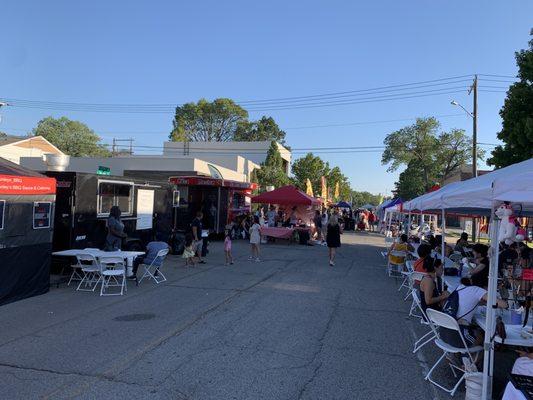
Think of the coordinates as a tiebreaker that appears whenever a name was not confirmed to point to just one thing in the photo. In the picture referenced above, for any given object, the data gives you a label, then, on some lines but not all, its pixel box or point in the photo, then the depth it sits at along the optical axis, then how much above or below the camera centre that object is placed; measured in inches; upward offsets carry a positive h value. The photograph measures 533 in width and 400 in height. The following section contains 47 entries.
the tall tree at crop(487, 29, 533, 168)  583.5 +146.7
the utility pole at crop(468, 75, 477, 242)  1077.8 +230.4
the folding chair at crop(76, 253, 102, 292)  365.5 -58.0
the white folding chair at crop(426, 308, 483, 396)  184.4 -51.9
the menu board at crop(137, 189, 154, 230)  528.5 +0.9
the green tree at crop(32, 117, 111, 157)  2674.7 +422.2
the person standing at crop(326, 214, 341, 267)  562.6 -22.3
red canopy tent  894.4 +35.7
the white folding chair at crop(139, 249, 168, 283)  407.6 -60.8
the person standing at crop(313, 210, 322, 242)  906.1 -12.6
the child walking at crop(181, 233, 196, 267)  517.4 -45.4
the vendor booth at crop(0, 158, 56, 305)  319.3 -20.5
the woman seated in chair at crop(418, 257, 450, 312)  231.5 -36.9
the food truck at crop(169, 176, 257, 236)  815.1 +26.1
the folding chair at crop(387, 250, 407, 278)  485.2 -53.5
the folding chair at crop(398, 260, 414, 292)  417.4 -58.1
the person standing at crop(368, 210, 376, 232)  1640.1 -6.8
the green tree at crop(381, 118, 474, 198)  2256.4 +348.3
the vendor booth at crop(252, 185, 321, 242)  832.9 +29.2
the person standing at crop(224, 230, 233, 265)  536.9 -44.7
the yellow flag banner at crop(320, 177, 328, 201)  1551.3 +96.1
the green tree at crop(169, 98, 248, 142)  2822.3 +585.7
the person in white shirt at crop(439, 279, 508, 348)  203.9 -42.4
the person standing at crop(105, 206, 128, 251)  420.8 -21.8
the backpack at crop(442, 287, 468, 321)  212.8 -39.0
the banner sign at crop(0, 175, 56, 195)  316.3 +14.3
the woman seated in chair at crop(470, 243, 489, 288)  274.0 -28.5
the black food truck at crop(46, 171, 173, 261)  416.8 -1.0
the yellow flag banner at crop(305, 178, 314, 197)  1317.8 +83.0
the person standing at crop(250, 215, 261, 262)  581.0 -27.5
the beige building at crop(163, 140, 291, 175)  2343.8 +337.9
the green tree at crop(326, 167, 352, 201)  2777.1 +255.9
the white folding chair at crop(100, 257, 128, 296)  357.4 -51.5
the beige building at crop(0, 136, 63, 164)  1611.2 +236.2
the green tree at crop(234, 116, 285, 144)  2925.7 +554.0
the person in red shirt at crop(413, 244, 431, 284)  312.7 -20.4
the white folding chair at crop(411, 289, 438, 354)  232.2 -64.9
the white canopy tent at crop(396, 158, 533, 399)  157.4 +10.8
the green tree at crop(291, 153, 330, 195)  2281.0 +238.8
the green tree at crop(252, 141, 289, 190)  1870.1 +171.4
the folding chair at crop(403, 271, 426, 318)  314.9 -44.2
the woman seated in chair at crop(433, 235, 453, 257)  511.4 -30.4
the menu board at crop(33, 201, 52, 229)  350.9 -7.7
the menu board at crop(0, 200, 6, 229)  314.5 -5.2
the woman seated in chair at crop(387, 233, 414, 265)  481.8 -31.3
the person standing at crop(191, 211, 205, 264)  526.0 -25.4
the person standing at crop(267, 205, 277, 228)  960.7 -8.3
